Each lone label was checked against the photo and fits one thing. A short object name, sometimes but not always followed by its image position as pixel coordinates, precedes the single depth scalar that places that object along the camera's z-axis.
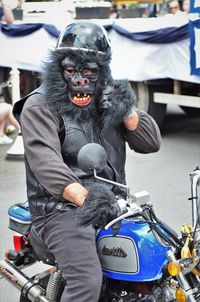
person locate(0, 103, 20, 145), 15.33
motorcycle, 4.61
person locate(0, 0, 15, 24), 18.51
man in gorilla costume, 5.06
